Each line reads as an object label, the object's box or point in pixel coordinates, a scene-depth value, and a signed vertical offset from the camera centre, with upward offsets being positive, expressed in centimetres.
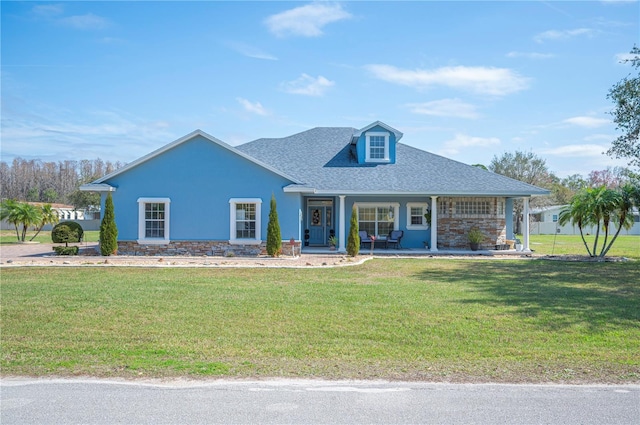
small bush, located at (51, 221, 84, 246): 2286 -47
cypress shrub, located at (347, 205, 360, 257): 2052 -60
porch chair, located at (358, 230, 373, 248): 2405 -67
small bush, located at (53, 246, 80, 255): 2064 -111
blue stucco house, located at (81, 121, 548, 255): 2156 +122
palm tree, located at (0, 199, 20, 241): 3158 +73
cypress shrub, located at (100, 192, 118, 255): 2044 -38
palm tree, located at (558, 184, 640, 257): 2058 +67
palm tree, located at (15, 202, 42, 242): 3155 +43
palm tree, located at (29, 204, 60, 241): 3333 +41
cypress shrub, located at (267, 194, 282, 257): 2052 -49
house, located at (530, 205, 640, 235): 5344 -33
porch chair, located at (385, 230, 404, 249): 2419 -71
